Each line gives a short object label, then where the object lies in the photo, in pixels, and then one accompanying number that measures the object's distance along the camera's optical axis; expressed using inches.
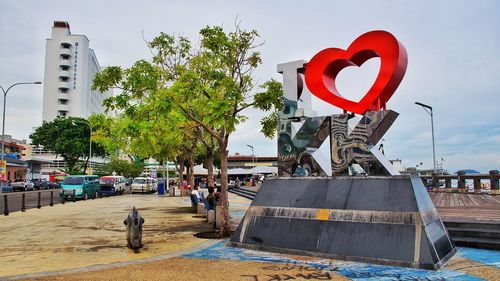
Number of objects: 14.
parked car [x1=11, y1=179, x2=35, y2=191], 1899.6
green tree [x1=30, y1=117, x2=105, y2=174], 2174.0
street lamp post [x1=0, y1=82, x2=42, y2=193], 1387.8
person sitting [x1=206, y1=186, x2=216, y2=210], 573.9
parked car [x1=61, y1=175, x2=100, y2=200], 1195.3
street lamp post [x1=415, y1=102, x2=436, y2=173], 1356.8
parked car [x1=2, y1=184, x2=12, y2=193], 1798.2
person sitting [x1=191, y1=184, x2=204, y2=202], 788.3
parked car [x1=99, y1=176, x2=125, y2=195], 1517.0
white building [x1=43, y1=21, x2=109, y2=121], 3553.2
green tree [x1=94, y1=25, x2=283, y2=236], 438.6
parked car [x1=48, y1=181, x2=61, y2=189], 2264.3
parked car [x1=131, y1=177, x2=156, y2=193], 1782.7
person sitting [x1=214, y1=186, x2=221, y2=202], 587.5
